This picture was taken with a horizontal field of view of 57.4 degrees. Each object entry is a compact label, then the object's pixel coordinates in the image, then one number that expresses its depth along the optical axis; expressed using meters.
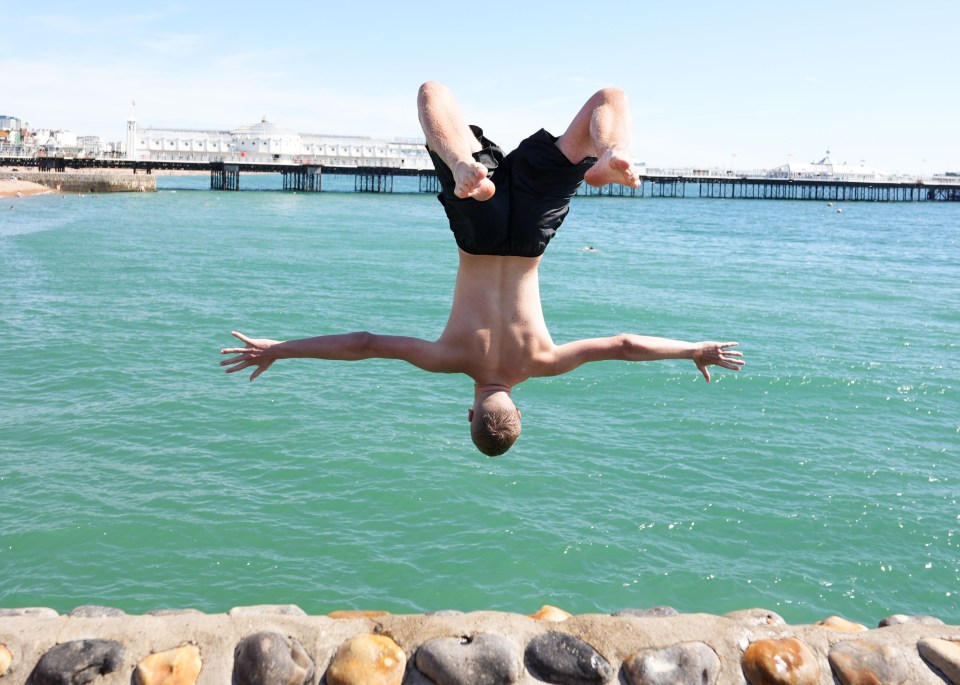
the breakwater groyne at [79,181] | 80.69
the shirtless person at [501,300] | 4.98
